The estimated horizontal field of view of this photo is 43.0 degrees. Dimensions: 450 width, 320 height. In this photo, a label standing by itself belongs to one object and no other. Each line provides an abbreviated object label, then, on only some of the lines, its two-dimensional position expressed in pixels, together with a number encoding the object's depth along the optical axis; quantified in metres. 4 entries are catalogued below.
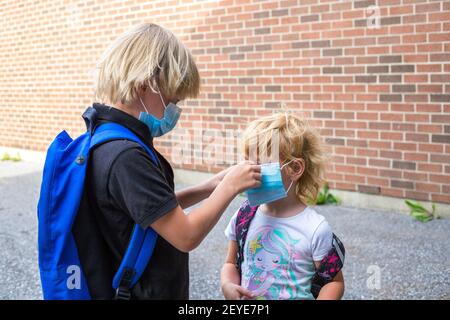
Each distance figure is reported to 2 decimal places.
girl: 2.12
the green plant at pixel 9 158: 9.98
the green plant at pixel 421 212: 5.26
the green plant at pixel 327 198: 5.97
